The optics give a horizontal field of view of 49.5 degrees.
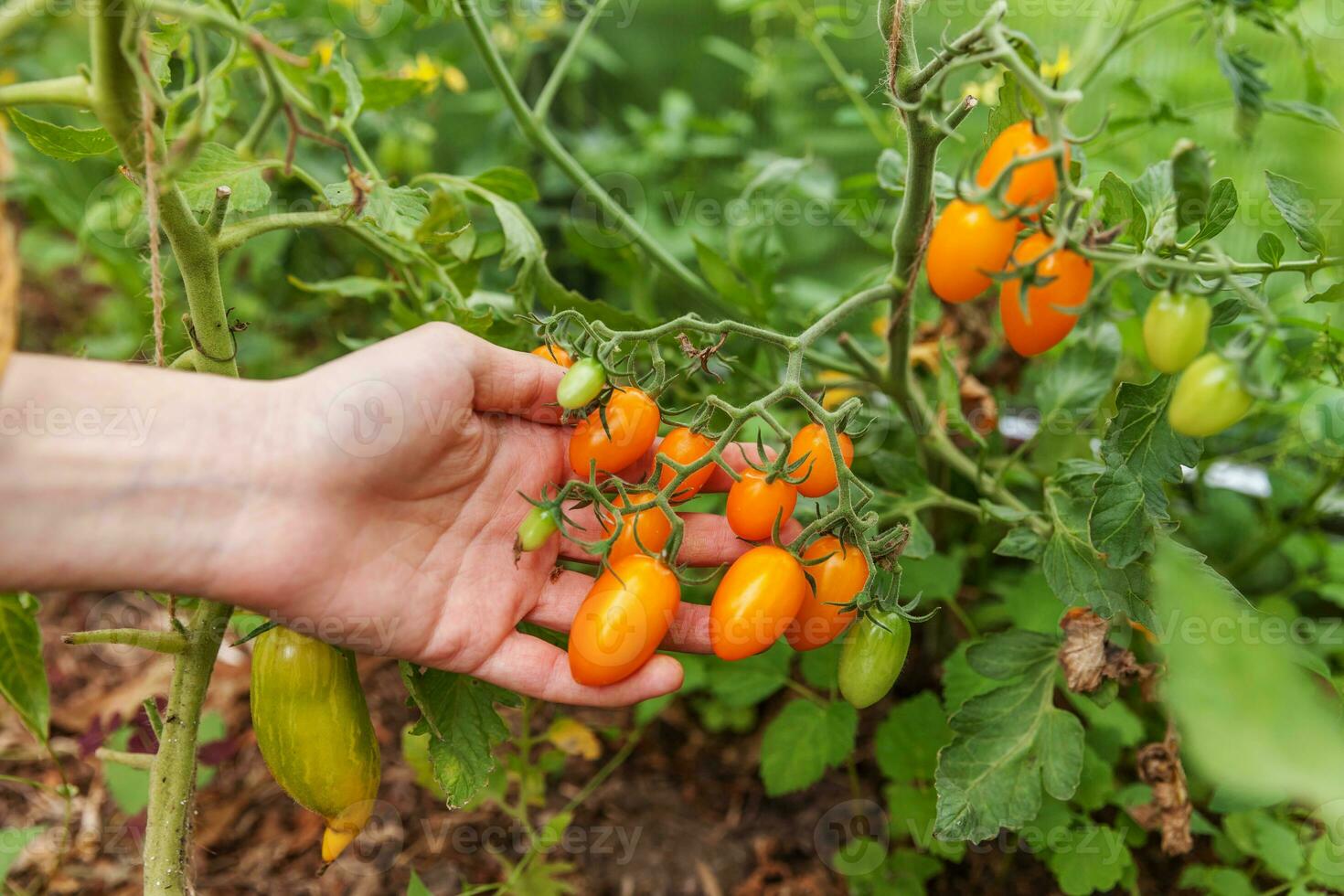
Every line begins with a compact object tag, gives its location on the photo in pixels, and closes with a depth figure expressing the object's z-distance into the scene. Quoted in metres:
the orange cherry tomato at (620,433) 0.43
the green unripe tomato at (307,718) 0.43
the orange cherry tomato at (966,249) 0.39
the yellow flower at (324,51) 0.63
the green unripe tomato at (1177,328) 0.36
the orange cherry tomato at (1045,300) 0.39
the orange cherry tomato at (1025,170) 0.38
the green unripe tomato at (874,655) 0.43
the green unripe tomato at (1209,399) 0.36
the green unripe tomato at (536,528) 0.42
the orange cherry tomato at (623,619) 0.42
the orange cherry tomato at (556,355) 0.46
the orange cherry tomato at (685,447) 0.44
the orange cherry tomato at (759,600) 0.41
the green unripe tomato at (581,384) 0.41
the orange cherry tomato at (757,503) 0.42
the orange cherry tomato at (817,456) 0.43
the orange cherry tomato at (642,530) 0.43
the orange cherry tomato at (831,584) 0.43
